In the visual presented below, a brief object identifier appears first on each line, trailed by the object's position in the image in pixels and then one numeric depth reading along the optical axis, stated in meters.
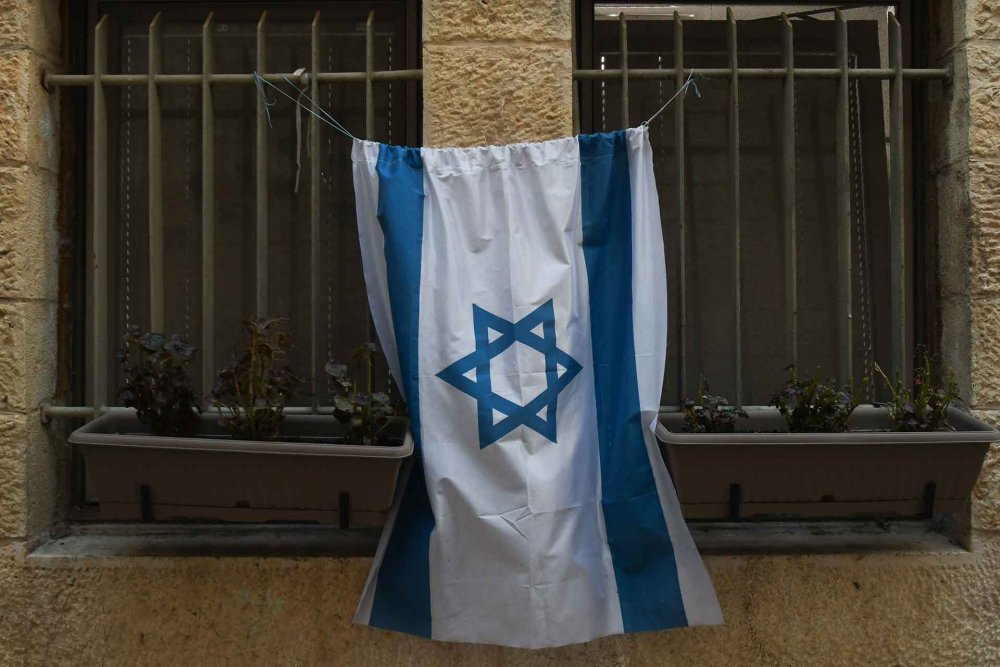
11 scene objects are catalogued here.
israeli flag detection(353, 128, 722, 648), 2.78
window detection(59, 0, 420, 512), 3.45
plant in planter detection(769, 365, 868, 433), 2.87
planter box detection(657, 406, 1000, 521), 2.73
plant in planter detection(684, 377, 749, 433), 2.92
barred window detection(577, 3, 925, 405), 3.48
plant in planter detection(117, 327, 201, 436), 2.82
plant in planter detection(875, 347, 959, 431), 2.88
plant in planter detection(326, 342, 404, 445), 2.79
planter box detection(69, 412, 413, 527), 2.71
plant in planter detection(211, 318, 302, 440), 2.83
